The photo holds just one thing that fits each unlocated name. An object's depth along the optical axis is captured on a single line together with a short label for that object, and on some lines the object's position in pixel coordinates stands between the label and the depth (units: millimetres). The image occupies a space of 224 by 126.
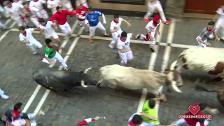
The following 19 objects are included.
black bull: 11508
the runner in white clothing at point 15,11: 14547
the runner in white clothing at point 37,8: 14523
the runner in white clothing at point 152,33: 12969
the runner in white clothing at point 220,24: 13109
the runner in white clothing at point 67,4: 15023
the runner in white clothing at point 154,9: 14039
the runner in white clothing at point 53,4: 14789
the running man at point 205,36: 12633
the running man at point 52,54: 11945
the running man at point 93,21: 13547
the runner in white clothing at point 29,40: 13242
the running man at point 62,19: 13461
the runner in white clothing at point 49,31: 13514
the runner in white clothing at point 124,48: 12047
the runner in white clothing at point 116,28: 12852
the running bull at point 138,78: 10878
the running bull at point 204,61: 11047
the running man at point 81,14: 13870
